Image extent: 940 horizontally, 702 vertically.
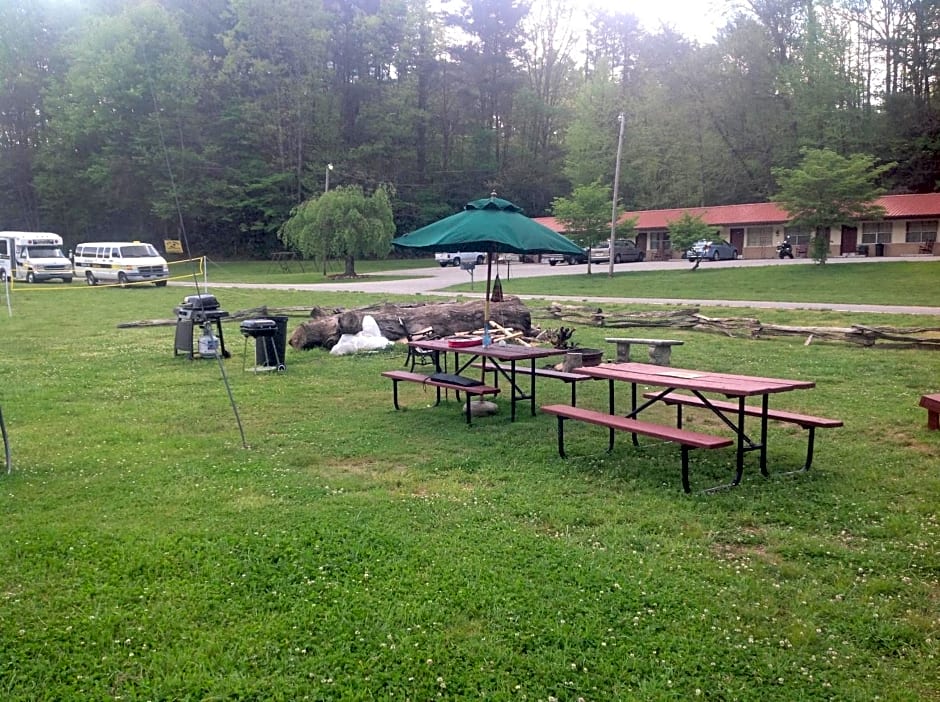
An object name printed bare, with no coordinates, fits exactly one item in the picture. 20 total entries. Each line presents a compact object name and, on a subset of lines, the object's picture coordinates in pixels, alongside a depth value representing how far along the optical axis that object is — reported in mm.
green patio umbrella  7402
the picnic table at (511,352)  7398
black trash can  10852
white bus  34000
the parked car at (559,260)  47281
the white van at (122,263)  31281
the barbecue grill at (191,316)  11664
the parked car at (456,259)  46747
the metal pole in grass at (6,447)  5582
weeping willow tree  34750
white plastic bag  12281
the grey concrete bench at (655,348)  9609
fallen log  12867
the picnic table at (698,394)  5133
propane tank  11830
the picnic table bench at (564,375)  7267
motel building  40969
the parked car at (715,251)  40750
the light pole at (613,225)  33625
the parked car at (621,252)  42094
